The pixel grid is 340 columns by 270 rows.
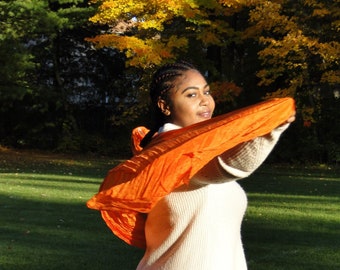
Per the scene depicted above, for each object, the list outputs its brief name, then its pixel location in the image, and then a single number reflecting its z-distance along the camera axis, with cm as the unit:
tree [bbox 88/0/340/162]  2316
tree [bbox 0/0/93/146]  2653
